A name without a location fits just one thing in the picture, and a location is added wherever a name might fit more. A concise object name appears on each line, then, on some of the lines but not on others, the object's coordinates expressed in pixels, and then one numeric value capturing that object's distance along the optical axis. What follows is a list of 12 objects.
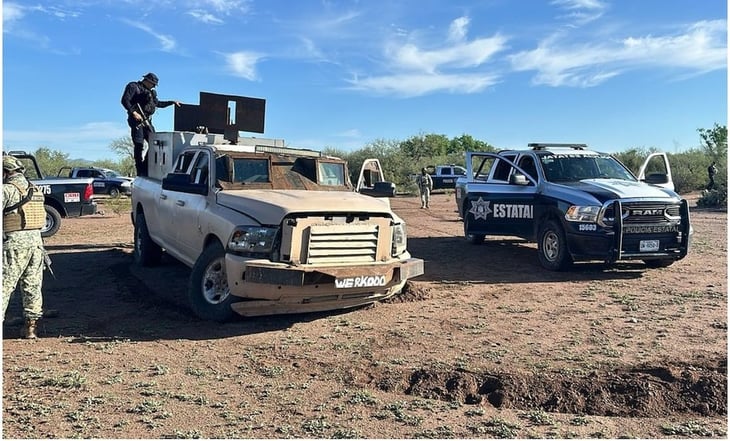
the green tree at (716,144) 35.14
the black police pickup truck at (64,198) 14.70
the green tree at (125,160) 54.24
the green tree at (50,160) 45.22
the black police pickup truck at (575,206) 9.13
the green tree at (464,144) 85.56
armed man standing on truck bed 10.43
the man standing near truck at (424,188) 24.67
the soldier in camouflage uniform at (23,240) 5.65
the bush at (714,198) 24.16
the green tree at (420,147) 52.74
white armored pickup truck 6.06
